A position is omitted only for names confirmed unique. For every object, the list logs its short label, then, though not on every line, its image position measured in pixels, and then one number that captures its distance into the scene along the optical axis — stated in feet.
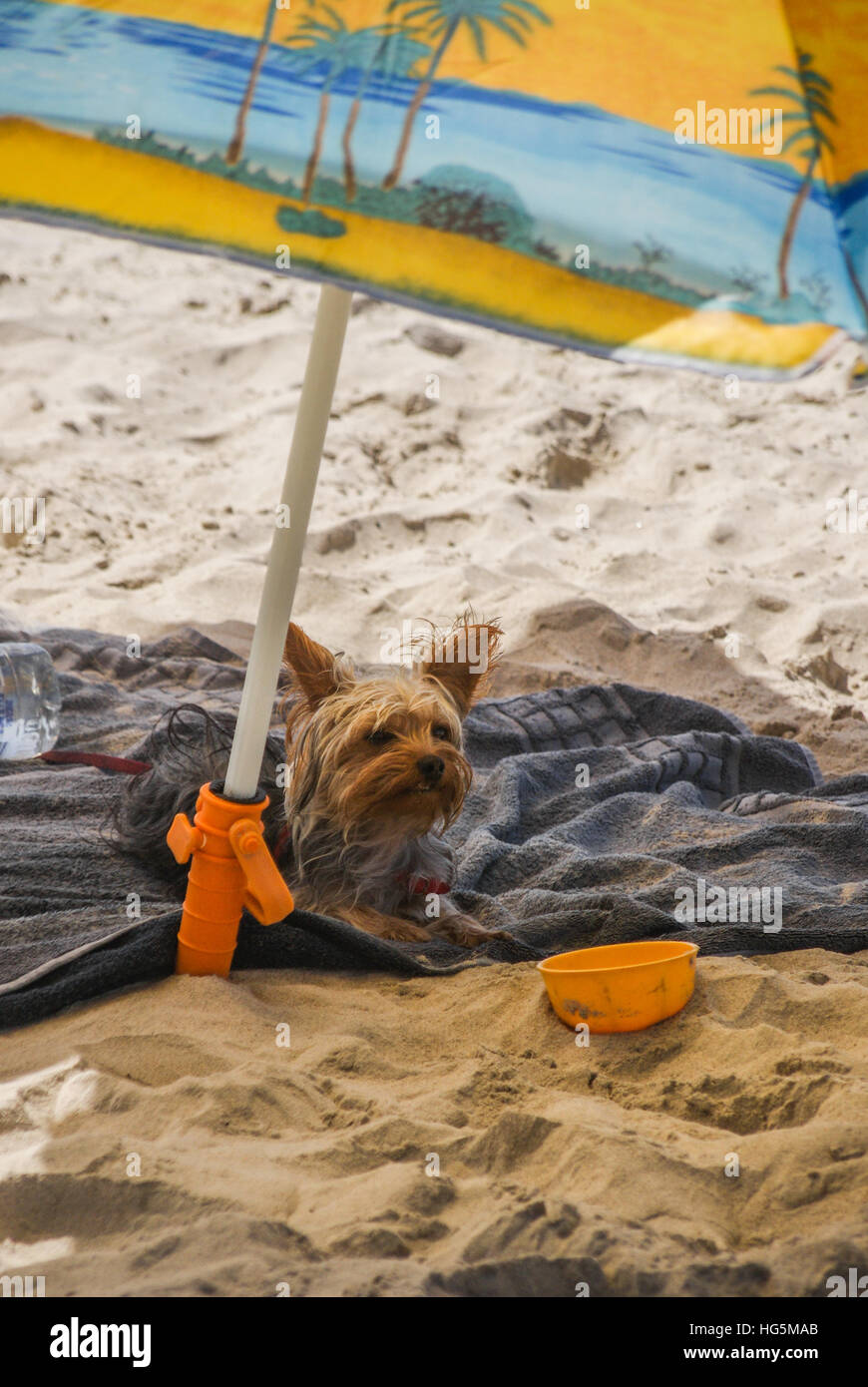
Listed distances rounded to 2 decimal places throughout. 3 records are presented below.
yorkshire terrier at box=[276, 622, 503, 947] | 10.59
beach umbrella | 5.35
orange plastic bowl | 8.25
